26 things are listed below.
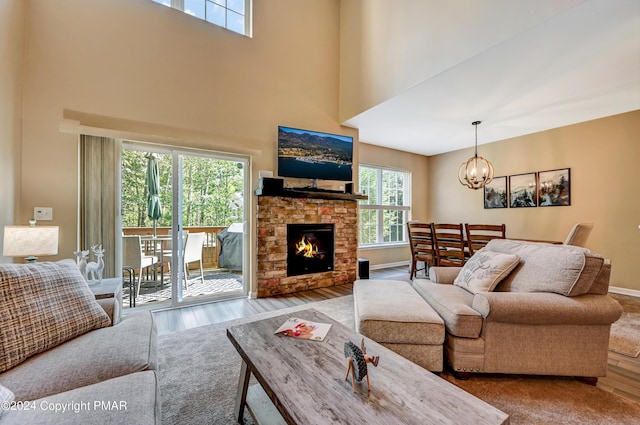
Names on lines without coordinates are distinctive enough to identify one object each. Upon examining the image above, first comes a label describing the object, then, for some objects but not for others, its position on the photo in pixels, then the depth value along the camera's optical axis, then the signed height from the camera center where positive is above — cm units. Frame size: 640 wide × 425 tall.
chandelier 391 +62
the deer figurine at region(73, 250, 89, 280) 218 -43
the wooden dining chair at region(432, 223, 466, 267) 362 -51
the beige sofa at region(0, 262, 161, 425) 85 -64
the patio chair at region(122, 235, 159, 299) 291 -50
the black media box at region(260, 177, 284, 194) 339 +36
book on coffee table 138 -67
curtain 265 +16
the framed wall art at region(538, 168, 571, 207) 410 +39
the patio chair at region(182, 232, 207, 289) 322 -49
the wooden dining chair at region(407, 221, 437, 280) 396 -52
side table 156 -60
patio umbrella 304 +26
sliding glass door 300 -11
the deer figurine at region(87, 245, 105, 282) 225 -48
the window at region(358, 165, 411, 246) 533 +12
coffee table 82 -66
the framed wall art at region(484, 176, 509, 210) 484 +34
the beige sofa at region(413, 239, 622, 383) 159 -73
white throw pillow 201 -49
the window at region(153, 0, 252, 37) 322 +265
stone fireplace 352 -37
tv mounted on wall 367 +86
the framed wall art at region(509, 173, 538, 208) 447 +37
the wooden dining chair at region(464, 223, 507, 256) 353 -36
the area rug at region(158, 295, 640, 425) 138 -111
